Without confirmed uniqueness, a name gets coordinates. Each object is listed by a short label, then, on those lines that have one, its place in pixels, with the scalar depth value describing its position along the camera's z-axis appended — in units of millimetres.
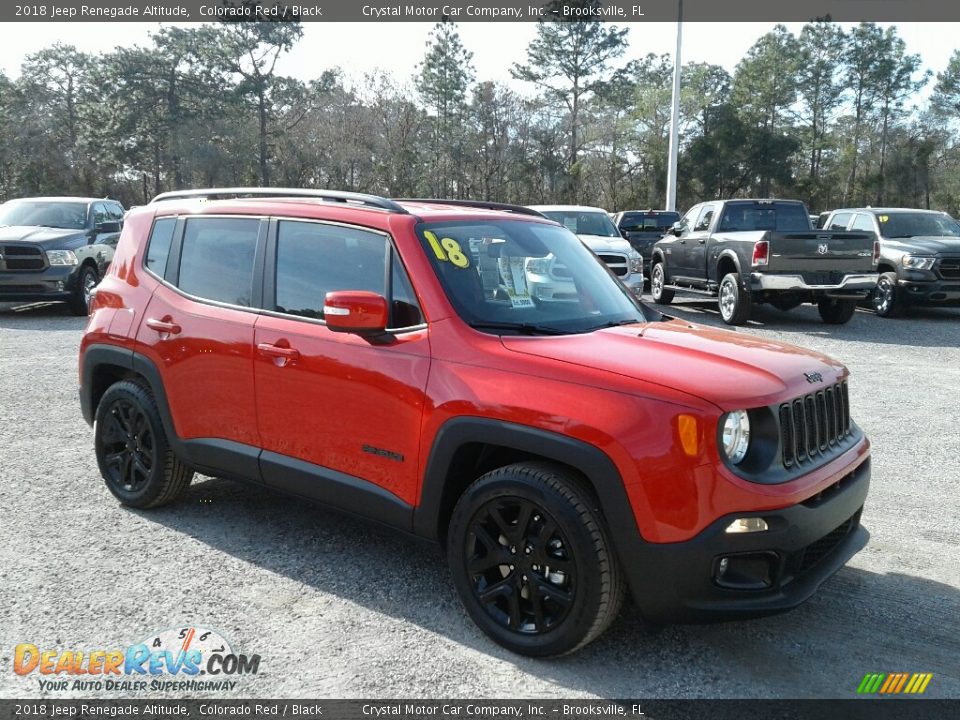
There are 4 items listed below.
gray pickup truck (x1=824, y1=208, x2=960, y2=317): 13516
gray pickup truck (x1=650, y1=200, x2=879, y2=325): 12125
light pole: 26031
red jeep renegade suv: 2922
